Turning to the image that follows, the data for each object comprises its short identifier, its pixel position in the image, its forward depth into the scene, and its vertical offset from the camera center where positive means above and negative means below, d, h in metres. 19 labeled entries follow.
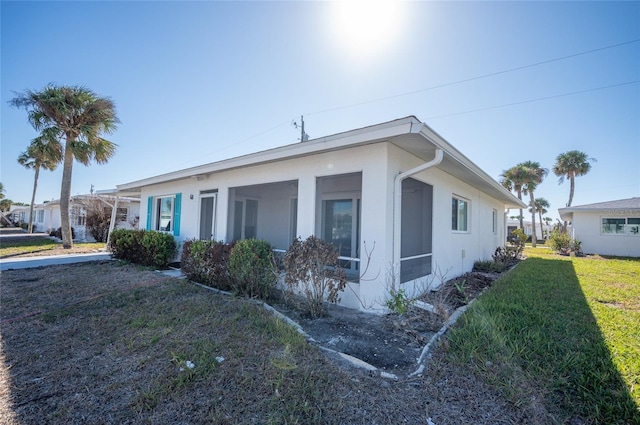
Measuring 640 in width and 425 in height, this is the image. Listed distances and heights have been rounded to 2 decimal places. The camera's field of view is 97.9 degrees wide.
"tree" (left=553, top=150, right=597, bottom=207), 25.23 +6.32
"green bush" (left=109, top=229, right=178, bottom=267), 8.48 -0.75
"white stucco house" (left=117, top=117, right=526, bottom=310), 4.79 +0.74
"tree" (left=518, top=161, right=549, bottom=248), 26.50 +5.47
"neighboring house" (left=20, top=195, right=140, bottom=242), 17.89 +0.78
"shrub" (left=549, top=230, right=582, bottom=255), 16.80 -0.64
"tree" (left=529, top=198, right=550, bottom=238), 41.58 +4.28
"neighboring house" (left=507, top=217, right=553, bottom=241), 40.97 +1.04
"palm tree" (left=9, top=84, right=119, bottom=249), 12.57 +4.76
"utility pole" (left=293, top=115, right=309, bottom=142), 17.76 +6.59
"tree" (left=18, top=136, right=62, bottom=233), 13.07 +3.46
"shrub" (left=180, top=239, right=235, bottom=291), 5.96 -0.85
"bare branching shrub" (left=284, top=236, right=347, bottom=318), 4.47 -0.70
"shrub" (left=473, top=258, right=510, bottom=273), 10.04 -1.24
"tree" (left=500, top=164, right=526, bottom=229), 26.72 +5.40
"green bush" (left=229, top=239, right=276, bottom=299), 5.33 -0.84
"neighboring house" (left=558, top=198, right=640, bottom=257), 16.22 +0.53
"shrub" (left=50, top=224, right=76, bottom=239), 18.53 -0.81
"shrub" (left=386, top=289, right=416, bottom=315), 4.07 -1.10
